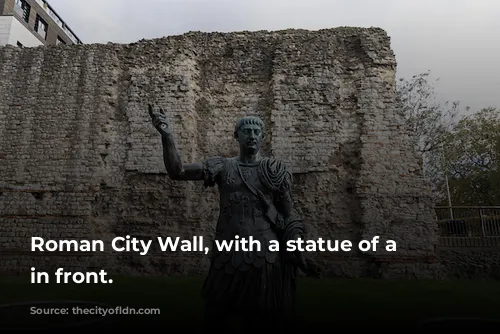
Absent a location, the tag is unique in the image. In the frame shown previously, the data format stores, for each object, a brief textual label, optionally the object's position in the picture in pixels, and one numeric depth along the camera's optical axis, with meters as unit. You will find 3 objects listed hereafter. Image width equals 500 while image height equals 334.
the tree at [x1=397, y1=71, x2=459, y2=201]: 17.92
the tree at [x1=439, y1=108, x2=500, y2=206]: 19.42
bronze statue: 2.26
